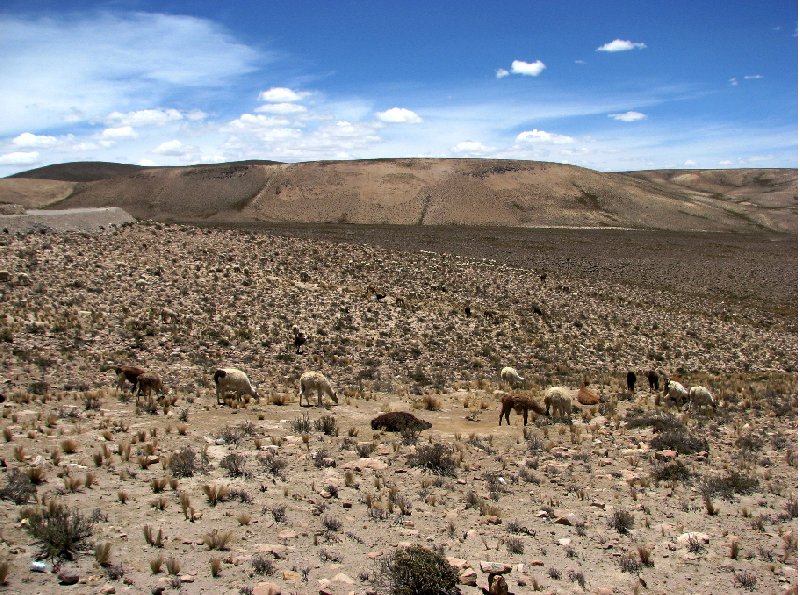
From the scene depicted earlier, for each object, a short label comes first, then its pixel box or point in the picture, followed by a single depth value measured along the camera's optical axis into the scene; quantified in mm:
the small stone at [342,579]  8016
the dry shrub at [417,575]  7711
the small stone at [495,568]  8484
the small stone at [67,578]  7512
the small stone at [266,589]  7559
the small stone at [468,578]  8156
